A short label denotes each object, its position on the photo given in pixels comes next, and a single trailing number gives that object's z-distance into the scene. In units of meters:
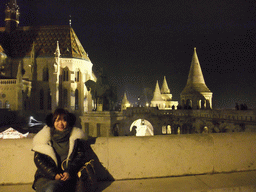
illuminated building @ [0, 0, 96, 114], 37.31
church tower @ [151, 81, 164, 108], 46.08
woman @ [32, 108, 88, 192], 3.08
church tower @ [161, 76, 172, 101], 52.24
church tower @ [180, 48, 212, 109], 28.00
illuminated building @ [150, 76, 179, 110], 46.41
